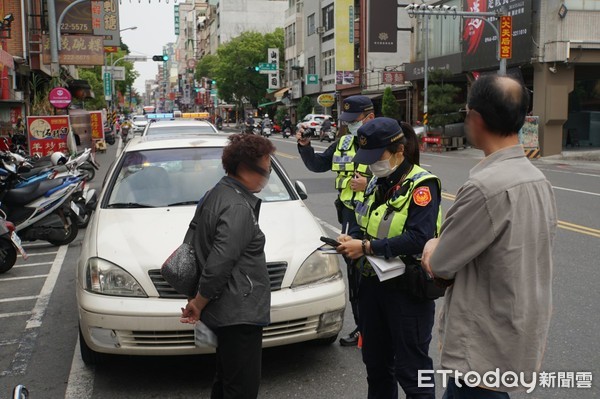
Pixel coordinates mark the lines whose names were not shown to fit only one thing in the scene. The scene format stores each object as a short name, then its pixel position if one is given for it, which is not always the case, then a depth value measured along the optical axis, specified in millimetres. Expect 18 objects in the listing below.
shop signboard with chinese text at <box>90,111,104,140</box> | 29203
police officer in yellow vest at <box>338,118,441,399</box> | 3072
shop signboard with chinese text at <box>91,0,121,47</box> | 29312
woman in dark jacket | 2754
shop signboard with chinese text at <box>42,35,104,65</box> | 25672
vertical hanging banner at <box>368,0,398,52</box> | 36156
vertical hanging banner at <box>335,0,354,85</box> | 47906
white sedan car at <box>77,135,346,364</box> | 3965
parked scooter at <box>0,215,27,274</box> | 7332
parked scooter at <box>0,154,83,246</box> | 8742
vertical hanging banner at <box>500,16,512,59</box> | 24234
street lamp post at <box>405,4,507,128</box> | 22656
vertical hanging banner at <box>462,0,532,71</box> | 26297
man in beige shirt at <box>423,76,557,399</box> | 2119
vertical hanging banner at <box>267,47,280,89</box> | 67062
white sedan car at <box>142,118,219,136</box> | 12477
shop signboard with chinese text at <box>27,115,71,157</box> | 18781
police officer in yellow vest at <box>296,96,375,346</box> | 4680
